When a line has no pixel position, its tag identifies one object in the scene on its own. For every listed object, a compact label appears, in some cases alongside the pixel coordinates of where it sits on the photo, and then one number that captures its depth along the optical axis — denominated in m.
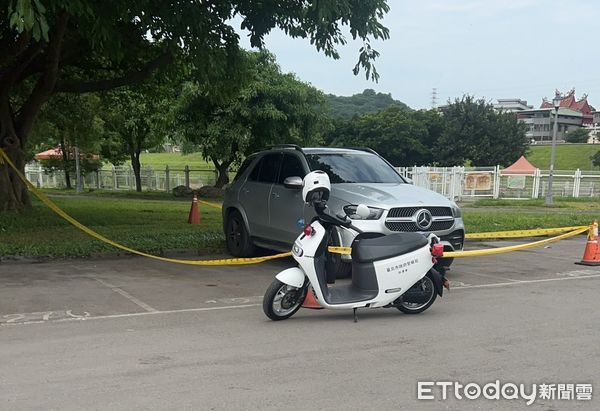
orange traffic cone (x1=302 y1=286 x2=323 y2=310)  6.62
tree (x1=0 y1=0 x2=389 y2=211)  9.52
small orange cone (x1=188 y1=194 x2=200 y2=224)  15.33
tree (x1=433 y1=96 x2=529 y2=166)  55.72
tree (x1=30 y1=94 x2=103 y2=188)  23.12
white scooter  6.34
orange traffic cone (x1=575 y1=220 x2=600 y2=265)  10.44
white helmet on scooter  6.45
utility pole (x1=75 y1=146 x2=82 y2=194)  36.94
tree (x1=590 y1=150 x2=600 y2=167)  62.68
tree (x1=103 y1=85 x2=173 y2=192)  19.42
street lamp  26.38
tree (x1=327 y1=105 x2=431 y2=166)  59.12
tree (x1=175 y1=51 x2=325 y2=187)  28.45
